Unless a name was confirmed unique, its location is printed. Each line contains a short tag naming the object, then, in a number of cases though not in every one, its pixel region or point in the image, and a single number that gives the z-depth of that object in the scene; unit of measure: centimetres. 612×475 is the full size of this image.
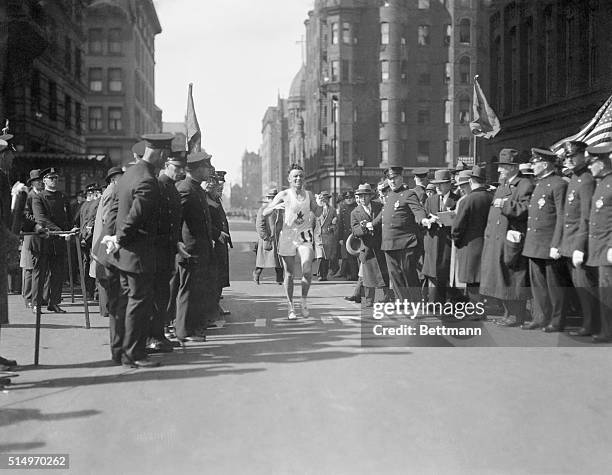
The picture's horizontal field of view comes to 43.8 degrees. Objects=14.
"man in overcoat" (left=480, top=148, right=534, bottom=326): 1006
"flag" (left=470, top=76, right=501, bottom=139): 1593
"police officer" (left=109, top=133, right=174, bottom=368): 746
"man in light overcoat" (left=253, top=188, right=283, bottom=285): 1444
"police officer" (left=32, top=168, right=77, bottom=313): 1206
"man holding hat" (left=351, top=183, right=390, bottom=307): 1245
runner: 1095
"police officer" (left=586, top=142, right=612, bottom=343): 834
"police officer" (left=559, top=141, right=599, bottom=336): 887
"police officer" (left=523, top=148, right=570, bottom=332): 943
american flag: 1148
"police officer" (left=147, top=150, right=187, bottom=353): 800
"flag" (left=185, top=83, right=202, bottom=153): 1502
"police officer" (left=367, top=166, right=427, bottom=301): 1115
